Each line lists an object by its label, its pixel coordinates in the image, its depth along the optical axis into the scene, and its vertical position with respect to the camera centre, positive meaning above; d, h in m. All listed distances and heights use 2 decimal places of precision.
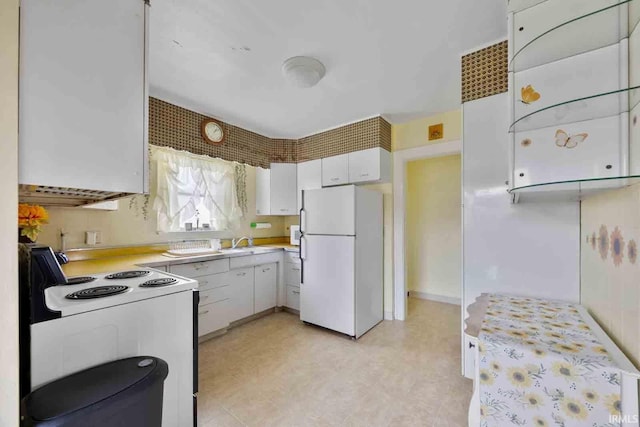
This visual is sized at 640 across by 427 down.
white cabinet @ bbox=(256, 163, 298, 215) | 3.61 +0.36
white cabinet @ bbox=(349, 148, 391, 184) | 2.96 +0.59
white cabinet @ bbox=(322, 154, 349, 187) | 3.22 +0.58
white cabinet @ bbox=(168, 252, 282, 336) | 2.50 -0.81
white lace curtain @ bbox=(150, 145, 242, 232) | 2.73 +0.32
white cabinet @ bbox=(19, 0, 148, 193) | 0.82 +0.44
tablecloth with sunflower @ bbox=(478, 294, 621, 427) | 0.79 -0.55
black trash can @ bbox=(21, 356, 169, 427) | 0.74 -0.58
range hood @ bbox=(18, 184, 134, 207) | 1.13 +0.11
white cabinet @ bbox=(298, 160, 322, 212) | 3.47 +0.56
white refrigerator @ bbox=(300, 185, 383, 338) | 2.63 -0.49
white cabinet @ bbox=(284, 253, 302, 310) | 3.22 -0.85
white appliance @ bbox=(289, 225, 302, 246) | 3.44 -0.28
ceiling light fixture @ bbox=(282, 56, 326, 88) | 1.93 +1.14
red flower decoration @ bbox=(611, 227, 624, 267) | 0.93 -0.12
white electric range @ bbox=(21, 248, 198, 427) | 0.88 -0.46
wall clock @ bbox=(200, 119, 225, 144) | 2.87 +0.98
